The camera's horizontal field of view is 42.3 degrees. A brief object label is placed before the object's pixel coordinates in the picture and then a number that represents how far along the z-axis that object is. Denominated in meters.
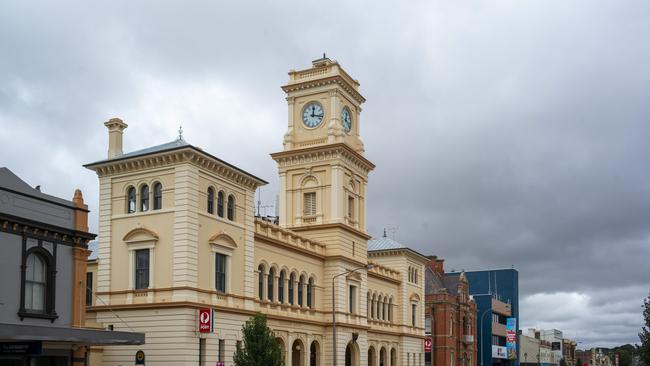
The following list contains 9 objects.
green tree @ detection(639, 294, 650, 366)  51.44
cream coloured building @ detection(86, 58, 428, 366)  41.53
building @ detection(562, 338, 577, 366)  191.48
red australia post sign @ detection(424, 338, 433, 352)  81.44
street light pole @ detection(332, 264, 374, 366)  47.96
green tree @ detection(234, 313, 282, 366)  39.12
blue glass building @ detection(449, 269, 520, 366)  107.19
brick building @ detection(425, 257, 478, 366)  85.50
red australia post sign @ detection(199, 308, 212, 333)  40.91
